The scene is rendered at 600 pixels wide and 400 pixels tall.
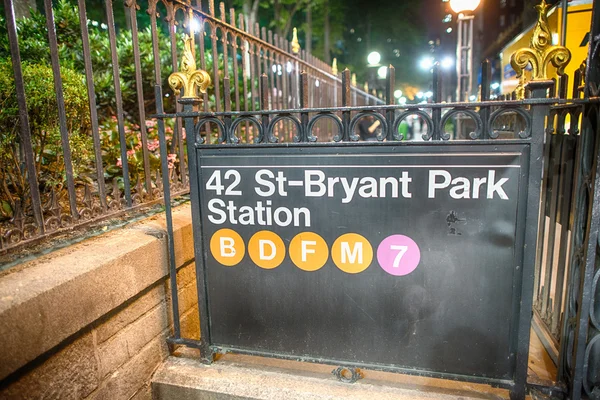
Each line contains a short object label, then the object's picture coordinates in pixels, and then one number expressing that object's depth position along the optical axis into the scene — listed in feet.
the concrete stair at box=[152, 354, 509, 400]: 7.09
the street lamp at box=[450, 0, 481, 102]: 35.01
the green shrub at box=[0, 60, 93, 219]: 8.61
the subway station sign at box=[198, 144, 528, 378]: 6.29
